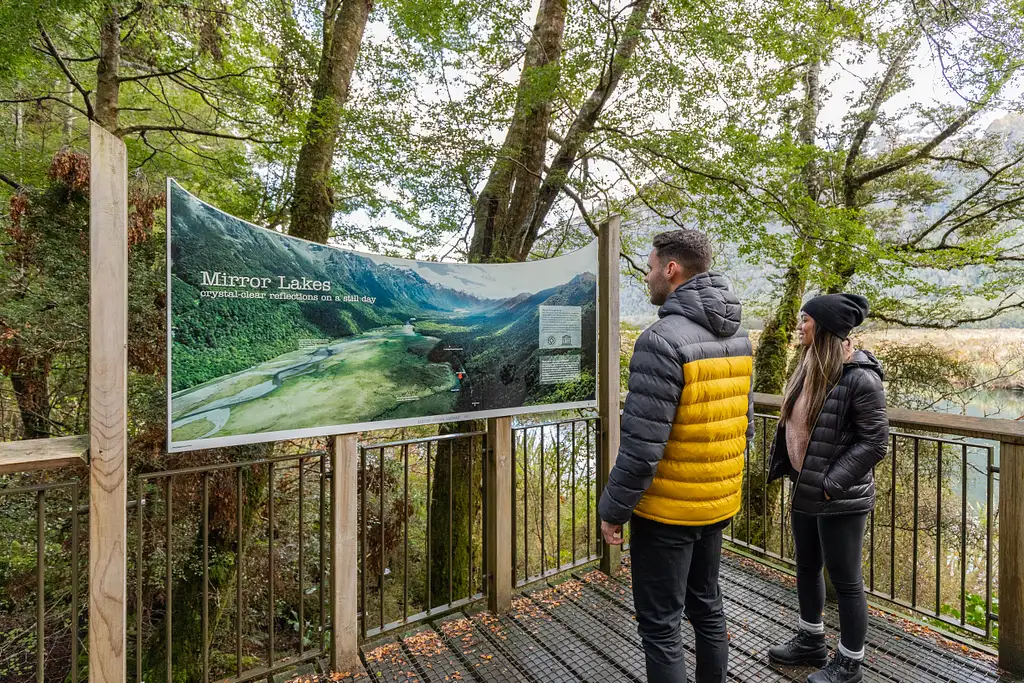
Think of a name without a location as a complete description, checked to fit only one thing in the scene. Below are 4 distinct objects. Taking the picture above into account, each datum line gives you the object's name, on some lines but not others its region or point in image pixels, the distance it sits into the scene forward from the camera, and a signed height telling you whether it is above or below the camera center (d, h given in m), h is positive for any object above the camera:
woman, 1.66 -0.45
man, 1.40 -0.45
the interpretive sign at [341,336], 1.56 -0.02
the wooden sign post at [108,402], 1.43 -0.23
